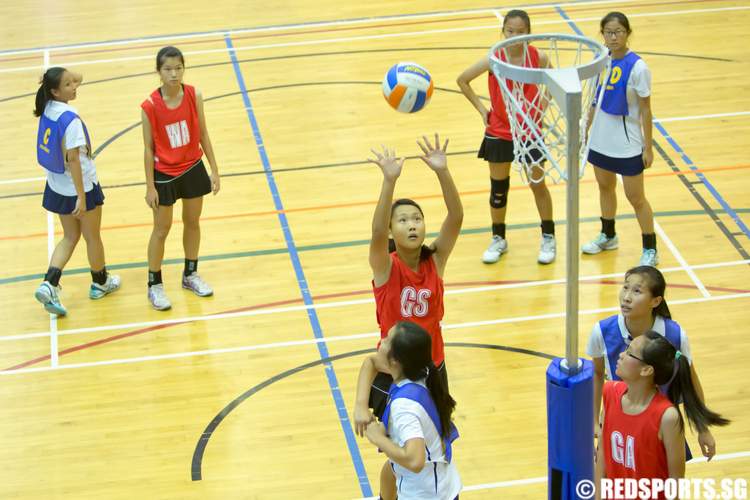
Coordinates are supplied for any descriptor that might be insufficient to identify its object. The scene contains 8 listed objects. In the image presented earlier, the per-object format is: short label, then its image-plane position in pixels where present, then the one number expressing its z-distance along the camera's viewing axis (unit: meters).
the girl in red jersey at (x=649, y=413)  8.92
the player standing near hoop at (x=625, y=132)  15.30
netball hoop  7.85
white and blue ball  13.51
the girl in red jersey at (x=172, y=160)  15.30
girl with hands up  9.95
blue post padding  8.35
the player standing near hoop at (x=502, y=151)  15.37
